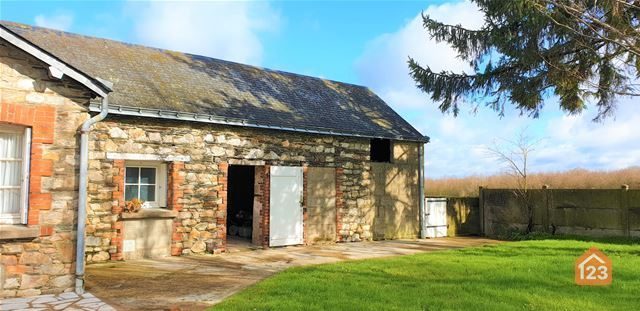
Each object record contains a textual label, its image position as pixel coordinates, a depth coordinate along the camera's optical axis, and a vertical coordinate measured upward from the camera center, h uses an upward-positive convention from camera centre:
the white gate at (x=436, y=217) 15.88 -0.74
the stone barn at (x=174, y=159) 6.80 +0.73
